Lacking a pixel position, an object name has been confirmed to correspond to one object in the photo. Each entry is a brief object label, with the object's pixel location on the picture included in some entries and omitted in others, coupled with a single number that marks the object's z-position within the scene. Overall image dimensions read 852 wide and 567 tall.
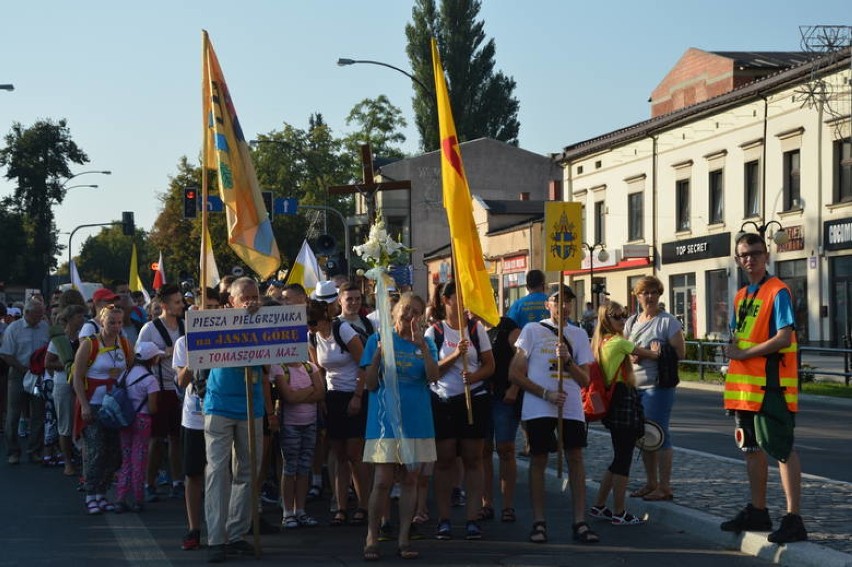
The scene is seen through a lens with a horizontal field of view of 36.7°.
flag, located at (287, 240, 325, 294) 18.51
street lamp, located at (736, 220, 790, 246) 32.88
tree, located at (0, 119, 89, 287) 92.56
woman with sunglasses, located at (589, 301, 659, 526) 9.58
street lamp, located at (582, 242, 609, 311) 45.94
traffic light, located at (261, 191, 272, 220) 30.94
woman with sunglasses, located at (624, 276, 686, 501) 10.10
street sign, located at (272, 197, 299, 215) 37.22
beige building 35.06
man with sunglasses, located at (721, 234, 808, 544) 8.16
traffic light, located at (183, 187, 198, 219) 31.17
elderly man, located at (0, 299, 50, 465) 15.03
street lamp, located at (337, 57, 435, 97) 34.09
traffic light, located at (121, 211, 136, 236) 63.69
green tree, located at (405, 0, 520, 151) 78.38
